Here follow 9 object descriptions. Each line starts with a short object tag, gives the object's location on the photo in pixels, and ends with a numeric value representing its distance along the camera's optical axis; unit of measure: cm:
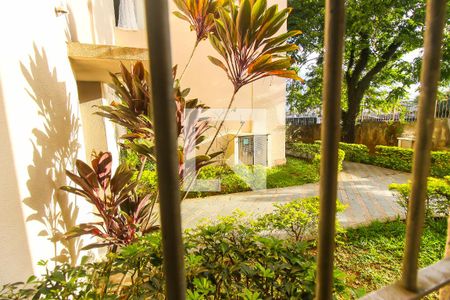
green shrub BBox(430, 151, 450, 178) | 715
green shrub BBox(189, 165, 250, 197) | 618
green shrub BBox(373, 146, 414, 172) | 815
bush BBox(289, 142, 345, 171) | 921
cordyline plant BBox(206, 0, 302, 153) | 178
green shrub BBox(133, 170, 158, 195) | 503
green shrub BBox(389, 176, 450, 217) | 385
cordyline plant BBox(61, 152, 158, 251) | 179
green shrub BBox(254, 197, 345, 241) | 296
